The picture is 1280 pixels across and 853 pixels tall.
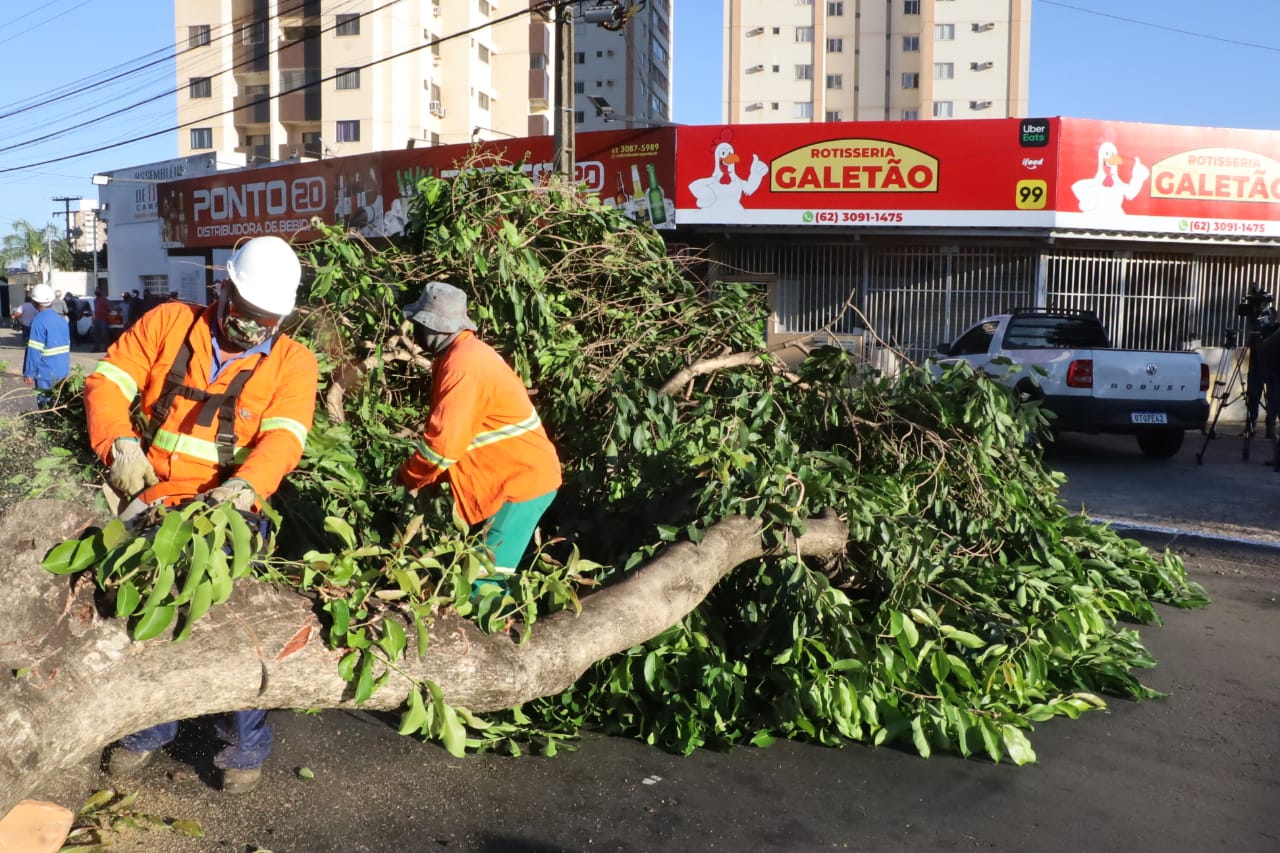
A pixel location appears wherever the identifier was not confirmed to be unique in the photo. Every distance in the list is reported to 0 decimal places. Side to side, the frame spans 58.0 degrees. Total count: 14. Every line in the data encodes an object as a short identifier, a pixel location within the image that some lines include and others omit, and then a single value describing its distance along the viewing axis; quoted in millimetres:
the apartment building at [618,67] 77312
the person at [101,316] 32488
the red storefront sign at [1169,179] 17844
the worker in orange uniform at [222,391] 3928
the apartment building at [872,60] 72375
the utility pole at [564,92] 14602
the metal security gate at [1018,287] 18766
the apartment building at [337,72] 55312
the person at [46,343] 11750
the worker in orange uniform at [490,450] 4418
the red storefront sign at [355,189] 19438
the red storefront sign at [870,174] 17891
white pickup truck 12406
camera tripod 12594
